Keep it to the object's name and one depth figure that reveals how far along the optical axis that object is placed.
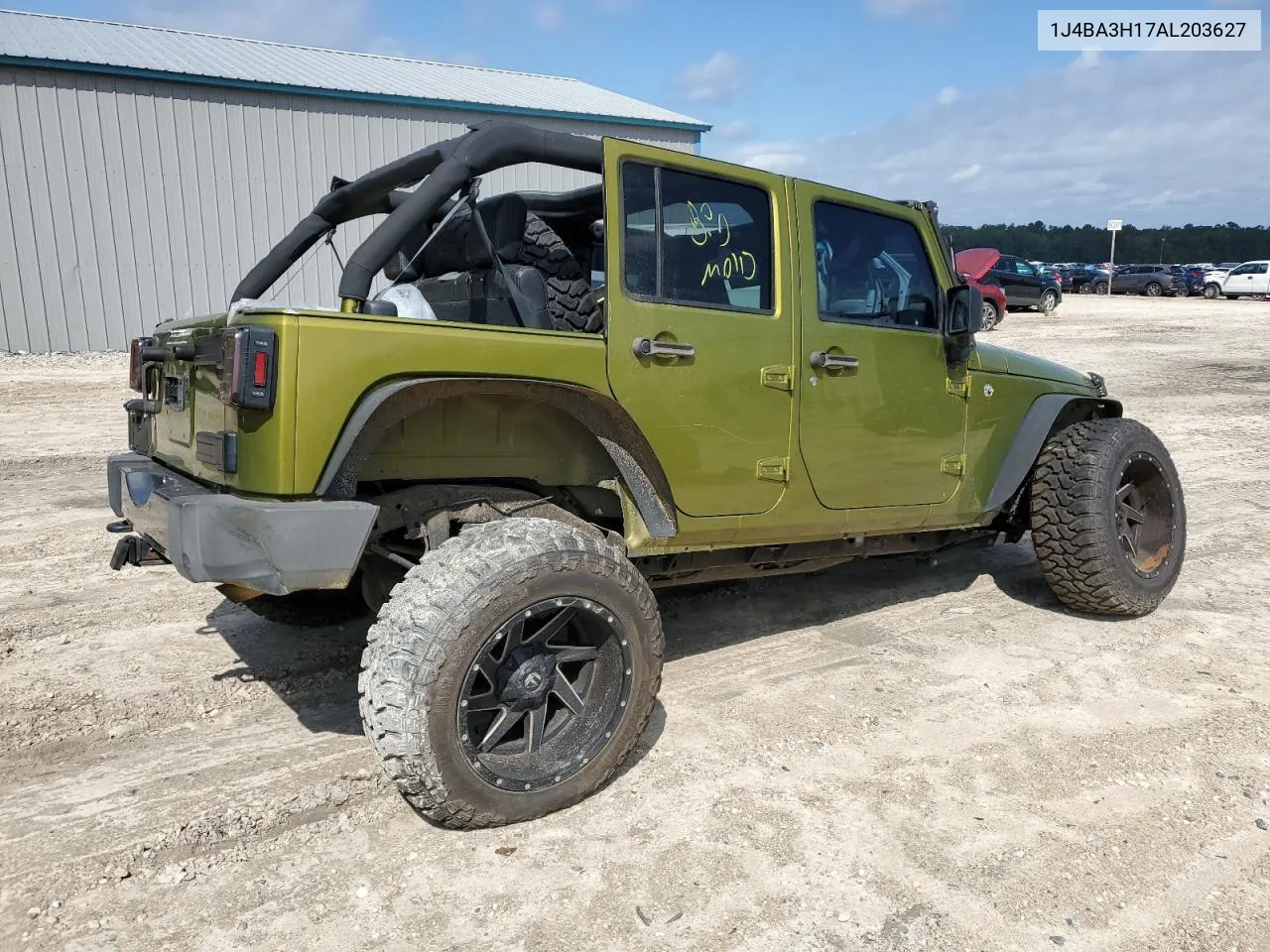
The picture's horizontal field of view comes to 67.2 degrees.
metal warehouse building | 14.11
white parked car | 33.19
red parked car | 17.61
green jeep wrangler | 2.51
